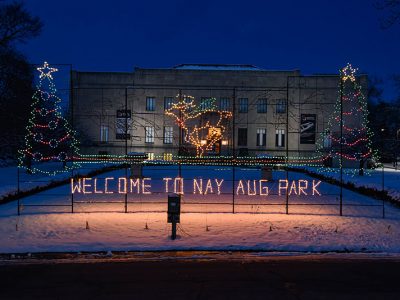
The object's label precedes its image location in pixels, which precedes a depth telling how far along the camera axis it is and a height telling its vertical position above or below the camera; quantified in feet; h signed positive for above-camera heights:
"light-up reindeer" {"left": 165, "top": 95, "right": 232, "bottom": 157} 162.81 +6.03
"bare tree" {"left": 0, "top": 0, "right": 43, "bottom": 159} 94.27 +12.23
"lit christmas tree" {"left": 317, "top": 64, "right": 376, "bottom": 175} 111.24 +0.73
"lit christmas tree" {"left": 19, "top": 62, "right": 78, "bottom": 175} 104.03 +1.27
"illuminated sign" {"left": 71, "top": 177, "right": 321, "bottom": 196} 82.79 -8.10
